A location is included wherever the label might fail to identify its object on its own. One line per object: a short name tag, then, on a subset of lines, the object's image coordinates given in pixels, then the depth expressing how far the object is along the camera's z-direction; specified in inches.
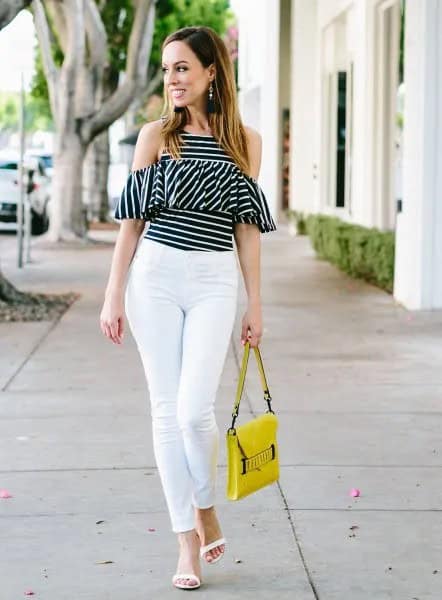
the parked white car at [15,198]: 1134.4
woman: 181.9
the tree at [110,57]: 1257.4
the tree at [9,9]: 501.7
